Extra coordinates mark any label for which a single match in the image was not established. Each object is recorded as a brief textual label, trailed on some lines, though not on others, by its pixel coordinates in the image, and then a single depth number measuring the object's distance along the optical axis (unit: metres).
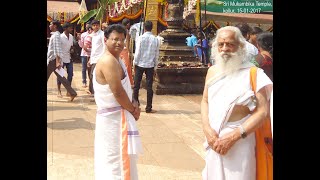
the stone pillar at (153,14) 15.87
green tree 9.84
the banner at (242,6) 14.99
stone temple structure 9.05
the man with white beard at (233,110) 2.63
